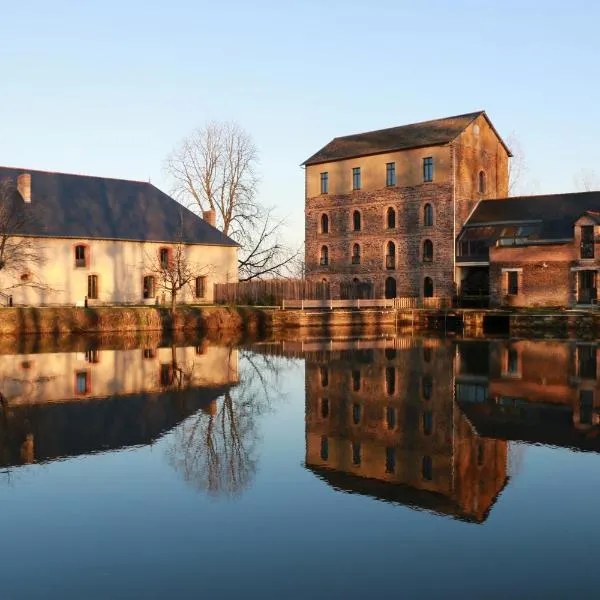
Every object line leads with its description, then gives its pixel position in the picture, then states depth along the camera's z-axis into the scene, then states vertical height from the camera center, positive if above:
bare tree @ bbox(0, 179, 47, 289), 36.03 +3.35
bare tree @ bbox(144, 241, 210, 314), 40.47 +2.50
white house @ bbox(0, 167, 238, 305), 38.50 +3.94
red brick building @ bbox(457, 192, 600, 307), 39.16 +3.07
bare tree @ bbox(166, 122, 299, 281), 53.97 +9.08
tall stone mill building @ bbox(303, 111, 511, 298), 44.94 +7.11
